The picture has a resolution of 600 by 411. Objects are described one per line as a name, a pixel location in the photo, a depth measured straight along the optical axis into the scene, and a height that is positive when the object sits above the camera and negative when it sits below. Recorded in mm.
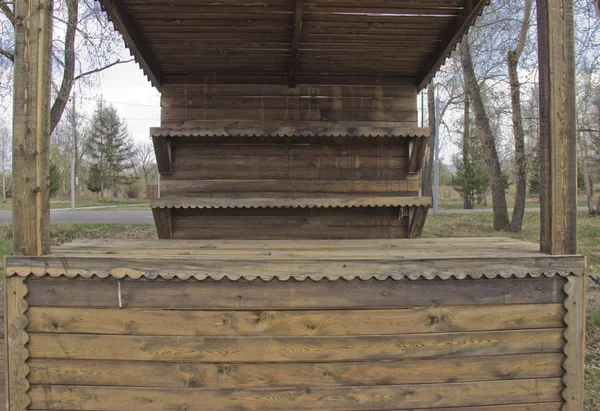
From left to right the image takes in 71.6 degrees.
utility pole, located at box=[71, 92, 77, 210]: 26769 +1731
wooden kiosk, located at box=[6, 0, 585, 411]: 2754 -751
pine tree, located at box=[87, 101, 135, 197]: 38688 +5510
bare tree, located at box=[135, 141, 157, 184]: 48912 +5525
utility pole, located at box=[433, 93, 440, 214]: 22142 +3228
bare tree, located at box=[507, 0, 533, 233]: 13094 +2858
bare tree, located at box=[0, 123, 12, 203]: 48094 +6712
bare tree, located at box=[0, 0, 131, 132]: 10358 +4215
